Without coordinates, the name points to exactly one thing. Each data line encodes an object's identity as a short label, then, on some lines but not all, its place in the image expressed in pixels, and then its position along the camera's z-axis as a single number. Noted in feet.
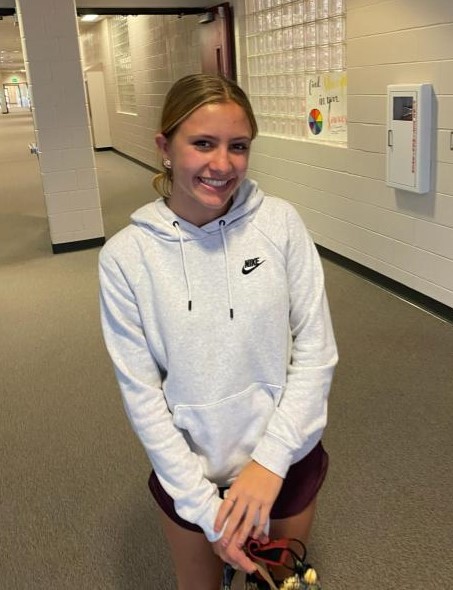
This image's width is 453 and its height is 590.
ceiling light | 35.86
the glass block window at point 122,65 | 33.71
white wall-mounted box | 10.73
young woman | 3.42
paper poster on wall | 13.67
